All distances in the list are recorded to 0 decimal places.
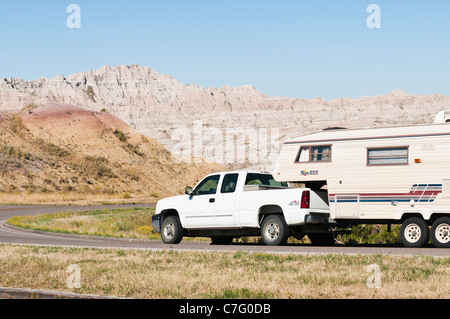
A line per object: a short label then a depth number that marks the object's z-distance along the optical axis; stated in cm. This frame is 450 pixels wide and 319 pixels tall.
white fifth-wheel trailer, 1678
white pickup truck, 1778
